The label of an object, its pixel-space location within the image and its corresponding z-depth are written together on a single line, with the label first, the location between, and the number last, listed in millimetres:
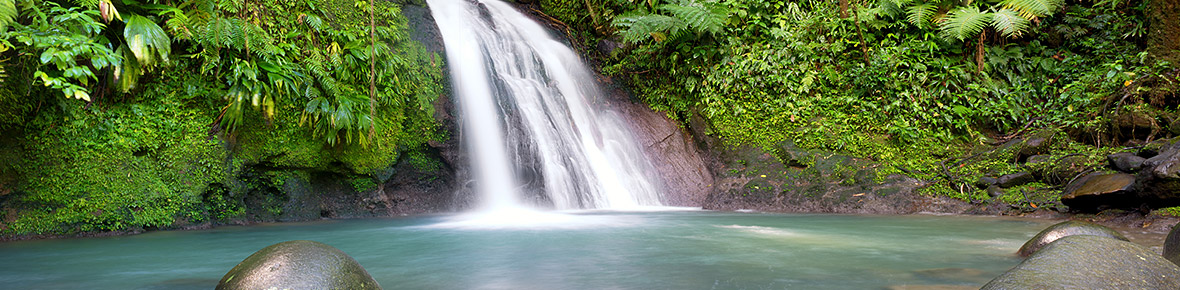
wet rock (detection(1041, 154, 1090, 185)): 7020
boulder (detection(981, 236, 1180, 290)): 2242
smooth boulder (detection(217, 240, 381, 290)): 2711
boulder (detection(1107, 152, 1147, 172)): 5945
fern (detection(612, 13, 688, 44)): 9250
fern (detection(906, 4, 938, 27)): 8758
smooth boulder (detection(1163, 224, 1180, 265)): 3254
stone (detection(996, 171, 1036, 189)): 7414
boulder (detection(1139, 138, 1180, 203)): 5281
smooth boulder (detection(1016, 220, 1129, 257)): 3944
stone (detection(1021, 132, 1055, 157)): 7824
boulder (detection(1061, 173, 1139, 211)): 5836
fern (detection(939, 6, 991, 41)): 8297
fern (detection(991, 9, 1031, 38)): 8281
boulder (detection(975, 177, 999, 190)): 7633
